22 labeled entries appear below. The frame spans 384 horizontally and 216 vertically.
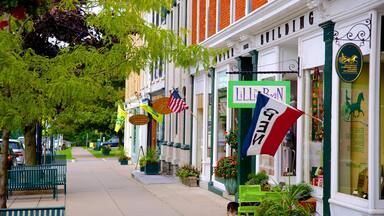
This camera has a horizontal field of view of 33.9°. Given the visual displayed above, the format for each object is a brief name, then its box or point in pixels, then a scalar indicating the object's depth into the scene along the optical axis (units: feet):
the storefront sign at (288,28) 37.40
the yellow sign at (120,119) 110.72
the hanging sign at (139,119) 88.63
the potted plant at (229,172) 52.29
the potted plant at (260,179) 43.47
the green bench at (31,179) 54.75
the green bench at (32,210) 25.94
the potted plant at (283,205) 30.96
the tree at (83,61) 27.04
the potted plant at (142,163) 86.50
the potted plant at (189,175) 66.64
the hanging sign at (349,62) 29.91
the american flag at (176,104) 67.36
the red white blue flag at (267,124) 31.19
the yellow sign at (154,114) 85.30
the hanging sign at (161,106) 72.59
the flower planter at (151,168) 85.46
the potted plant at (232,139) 52.47
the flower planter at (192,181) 66.54
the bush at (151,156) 85.60
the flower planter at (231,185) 52.21
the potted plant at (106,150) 171.31
